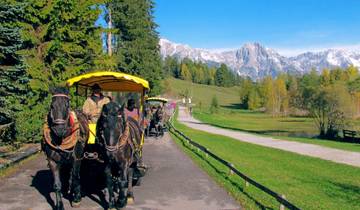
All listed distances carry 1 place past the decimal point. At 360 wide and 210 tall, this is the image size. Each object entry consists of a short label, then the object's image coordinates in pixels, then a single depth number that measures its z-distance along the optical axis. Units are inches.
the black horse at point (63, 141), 329.4
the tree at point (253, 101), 6422.2
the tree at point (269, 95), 5500.0
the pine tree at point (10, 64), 517.7
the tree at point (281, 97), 5241.1
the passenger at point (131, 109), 570.9
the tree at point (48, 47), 824.9
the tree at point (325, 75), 5417.3
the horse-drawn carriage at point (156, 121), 1176.8
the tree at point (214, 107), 4416.3
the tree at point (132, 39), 1840.6
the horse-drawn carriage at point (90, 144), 334.9
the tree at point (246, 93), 6624.0
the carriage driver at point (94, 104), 446.9
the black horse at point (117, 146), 340.2
